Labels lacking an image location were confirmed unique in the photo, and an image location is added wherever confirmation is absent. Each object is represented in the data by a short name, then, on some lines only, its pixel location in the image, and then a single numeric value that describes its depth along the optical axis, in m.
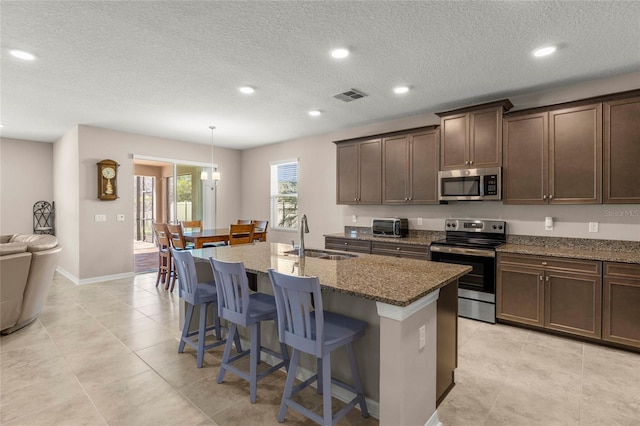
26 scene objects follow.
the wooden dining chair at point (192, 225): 6.27
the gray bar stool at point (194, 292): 2.67
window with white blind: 6.58
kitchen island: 1.63
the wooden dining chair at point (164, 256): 5.13
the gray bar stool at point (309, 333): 1.76
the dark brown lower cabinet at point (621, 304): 2.87
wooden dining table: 4.93
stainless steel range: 3.64
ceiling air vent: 3.80
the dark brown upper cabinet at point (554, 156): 3.26
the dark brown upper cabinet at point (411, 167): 4.34
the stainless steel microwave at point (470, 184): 3.77
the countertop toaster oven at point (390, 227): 4.66
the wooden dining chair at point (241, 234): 5.11
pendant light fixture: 5.49
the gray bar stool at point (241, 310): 2.17
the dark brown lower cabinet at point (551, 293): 3.07
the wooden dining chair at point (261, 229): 5.94
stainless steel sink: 2.99
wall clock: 5.50
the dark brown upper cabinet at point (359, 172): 4.91
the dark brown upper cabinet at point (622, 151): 3.06
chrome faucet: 2.89
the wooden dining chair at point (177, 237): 4.86
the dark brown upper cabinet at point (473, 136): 3.75
